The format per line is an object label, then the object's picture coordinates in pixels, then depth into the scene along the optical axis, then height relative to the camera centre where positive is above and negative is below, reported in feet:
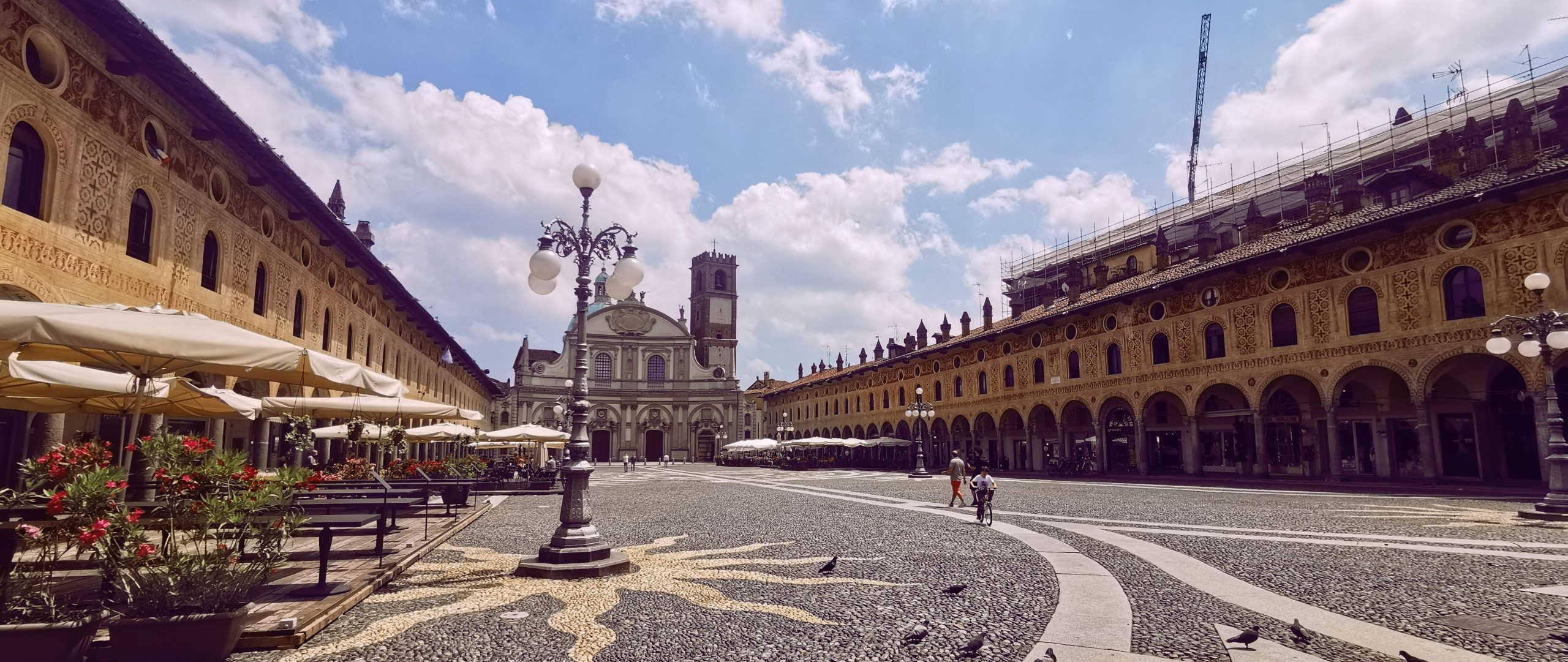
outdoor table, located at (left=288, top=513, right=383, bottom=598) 21.98 -3.04
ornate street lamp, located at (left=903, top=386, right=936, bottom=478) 111.75 +2.32
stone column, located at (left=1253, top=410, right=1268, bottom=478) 84.84 -2.30
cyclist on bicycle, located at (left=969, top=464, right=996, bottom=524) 45.21 -3.61
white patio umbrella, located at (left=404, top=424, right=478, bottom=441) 66.33 -0.17
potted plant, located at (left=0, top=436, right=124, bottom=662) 13.93 -2.26
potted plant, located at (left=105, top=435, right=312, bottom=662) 15.56 -2.63
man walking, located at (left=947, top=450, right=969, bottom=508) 58.95 -3.26
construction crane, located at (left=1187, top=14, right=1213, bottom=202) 239.91 +102.29
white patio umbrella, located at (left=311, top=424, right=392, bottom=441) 57.00 -0.16
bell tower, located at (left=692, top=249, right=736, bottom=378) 288.92 +47.95
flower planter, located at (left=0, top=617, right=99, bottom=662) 13.73 -3.71
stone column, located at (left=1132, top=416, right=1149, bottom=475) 98.84 -2.59
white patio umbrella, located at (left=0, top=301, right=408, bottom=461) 17.17 +2.19
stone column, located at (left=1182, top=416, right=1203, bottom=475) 92.22 -2.88
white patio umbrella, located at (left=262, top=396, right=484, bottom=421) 43.34 +1.37
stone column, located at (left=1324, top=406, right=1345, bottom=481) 77.00 -2.38
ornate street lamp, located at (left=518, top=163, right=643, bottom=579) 27.55 -0.28
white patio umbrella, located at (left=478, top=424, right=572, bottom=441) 81.82 -0.41
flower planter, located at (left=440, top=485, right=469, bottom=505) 49.93 -4.17
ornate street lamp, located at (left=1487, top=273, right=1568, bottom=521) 41.57 +3.29
